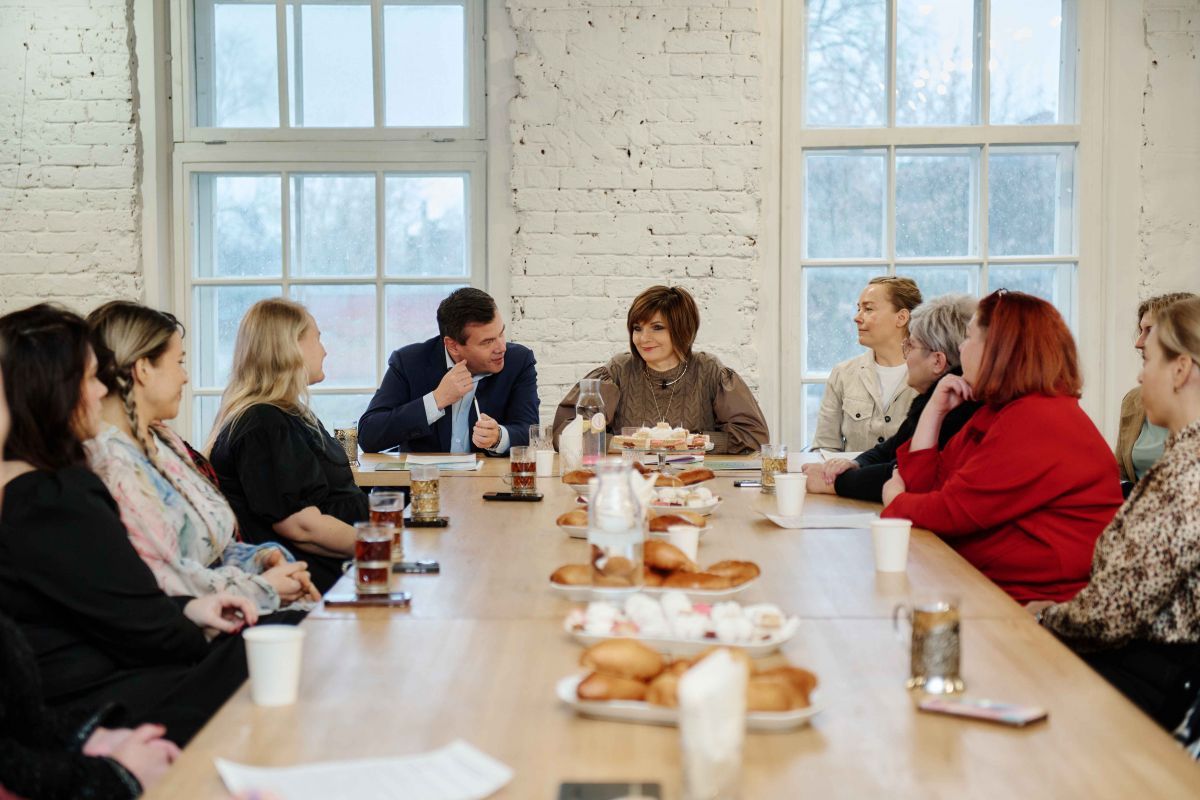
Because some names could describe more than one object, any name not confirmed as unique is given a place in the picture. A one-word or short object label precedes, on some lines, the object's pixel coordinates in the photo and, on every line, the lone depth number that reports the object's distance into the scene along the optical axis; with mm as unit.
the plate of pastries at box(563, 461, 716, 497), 3334
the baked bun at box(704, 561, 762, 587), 2031
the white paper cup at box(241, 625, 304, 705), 1522
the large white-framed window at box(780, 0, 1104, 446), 5688
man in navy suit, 4699
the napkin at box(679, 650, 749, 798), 1185
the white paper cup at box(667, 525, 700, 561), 2301
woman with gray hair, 3490
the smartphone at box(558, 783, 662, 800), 1224
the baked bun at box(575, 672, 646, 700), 1449
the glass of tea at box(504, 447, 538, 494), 3393
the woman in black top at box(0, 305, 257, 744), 2004
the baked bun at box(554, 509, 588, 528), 2695
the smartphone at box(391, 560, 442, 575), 2344
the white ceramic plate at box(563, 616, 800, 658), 1668
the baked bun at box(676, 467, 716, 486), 3406
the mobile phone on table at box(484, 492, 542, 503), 3336
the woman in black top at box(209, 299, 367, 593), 3256
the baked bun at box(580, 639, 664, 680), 1496
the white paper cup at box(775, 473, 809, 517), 2971
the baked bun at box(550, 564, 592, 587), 2074
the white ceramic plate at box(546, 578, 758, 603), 1986
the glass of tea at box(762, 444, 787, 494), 3508
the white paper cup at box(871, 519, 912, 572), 2334
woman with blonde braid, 2531
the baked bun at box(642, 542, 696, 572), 2059
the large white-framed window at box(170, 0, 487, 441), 5762
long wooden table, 1297
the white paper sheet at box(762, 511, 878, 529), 2893
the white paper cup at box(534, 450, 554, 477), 3912
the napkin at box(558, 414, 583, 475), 3918
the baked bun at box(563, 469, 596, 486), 3453
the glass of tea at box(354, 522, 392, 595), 2102
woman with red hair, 2725
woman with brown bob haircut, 4824
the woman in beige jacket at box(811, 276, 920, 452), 5086
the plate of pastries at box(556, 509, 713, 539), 2586
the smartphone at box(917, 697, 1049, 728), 1444
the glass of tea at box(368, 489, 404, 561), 2293
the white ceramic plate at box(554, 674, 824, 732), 1400
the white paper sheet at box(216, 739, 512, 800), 1250
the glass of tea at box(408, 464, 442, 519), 2930
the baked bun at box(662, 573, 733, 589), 2002
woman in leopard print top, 2145
